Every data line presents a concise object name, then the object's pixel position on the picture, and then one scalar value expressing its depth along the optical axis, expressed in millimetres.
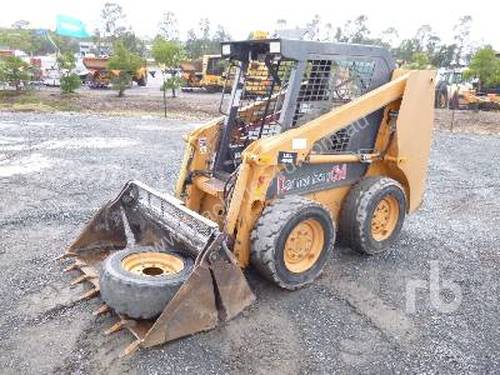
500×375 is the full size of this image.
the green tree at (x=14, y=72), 20969
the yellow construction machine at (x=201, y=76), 27116
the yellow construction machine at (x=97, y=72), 26922
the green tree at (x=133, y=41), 45719
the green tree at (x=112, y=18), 52000
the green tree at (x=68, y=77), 20961
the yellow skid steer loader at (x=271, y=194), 3811
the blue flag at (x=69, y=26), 32562
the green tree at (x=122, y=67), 22266
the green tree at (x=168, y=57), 20859
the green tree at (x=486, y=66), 20578
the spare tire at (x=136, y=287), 3729
